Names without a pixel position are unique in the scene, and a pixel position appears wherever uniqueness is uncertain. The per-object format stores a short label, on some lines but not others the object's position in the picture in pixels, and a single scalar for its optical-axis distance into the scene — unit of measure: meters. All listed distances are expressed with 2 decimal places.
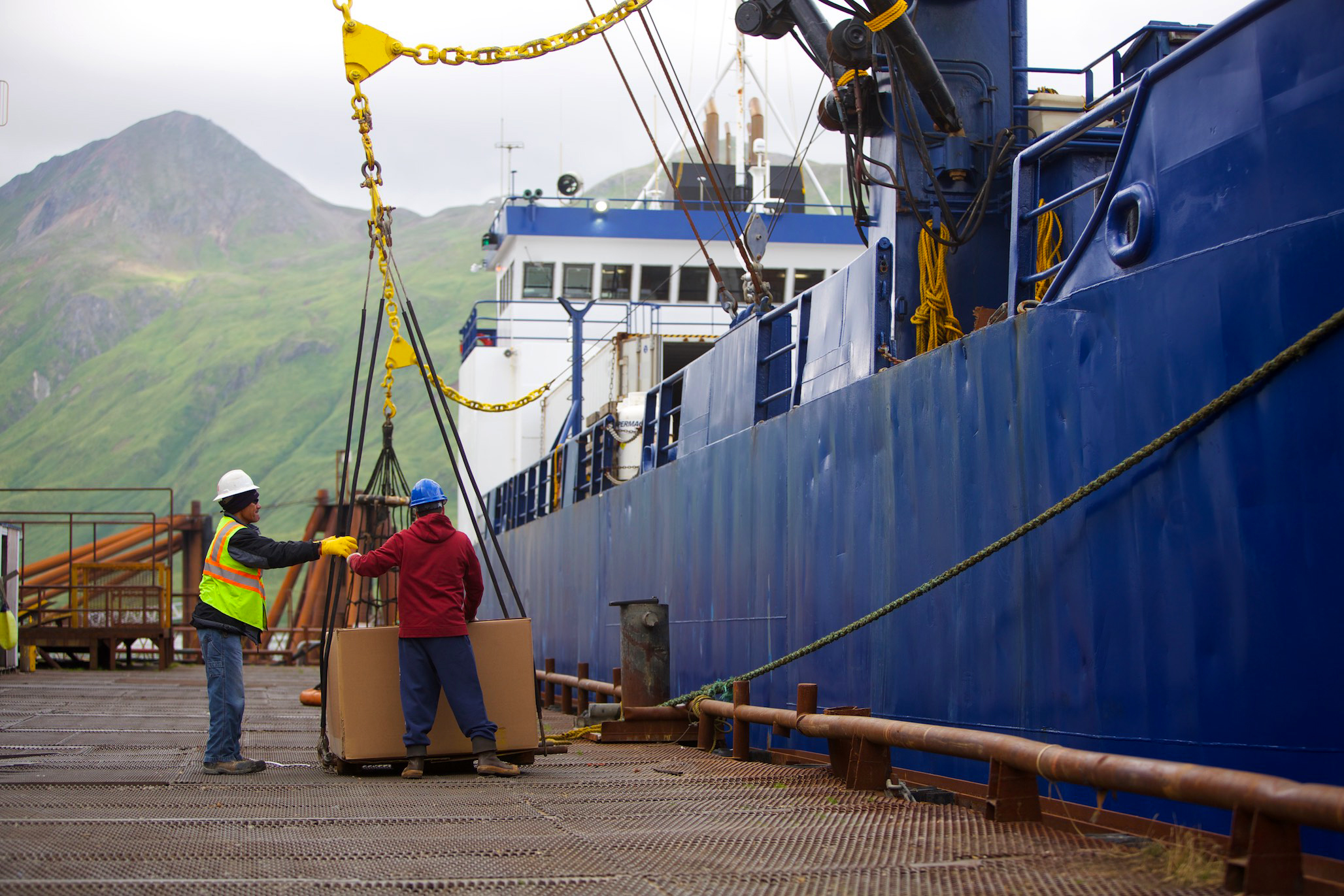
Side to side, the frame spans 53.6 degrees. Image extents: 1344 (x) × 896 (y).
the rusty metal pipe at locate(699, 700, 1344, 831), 3.31
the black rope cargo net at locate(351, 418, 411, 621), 9.01
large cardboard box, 6.96
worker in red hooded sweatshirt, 6.89
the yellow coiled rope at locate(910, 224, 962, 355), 7.57
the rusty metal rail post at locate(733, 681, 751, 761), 7.65
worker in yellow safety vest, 7.06
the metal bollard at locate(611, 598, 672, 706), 9.62
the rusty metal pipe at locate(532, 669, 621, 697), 10.62
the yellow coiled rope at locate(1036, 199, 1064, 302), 6.94
